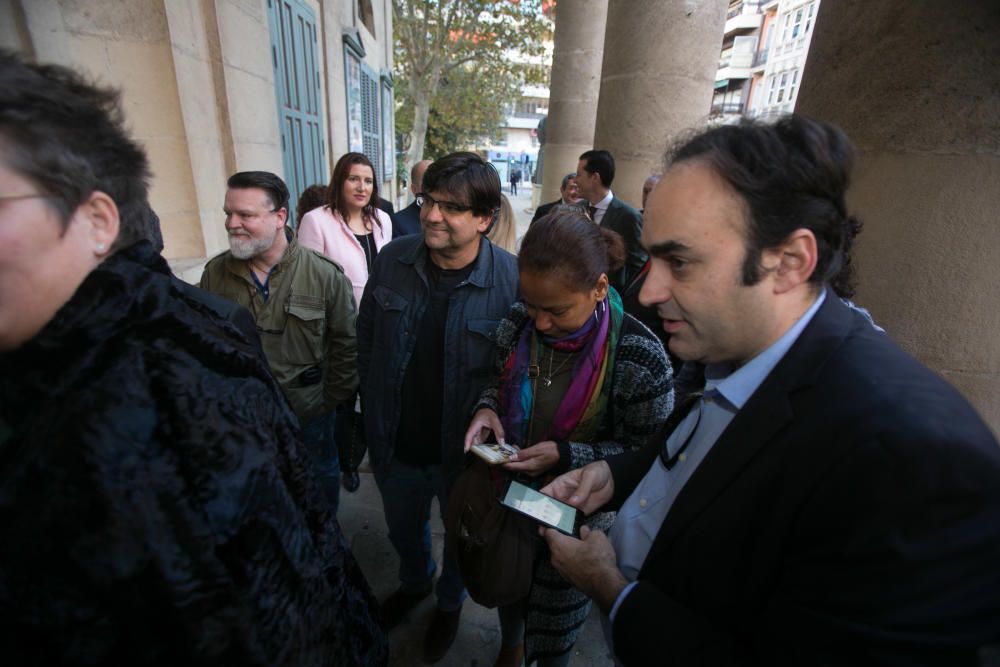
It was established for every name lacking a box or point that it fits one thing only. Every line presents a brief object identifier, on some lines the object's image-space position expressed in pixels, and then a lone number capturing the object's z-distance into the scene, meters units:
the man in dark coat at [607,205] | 3.87
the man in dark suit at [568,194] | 5.33
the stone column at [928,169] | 1.52
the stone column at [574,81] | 7.38
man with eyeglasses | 1.94
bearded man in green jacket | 2.25
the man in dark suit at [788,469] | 0.64
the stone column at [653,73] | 4.04
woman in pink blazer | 3.37
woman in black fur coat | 0.68
